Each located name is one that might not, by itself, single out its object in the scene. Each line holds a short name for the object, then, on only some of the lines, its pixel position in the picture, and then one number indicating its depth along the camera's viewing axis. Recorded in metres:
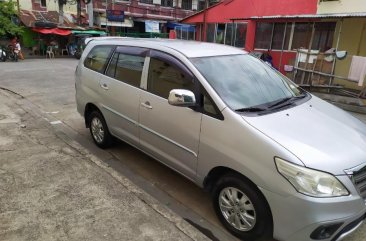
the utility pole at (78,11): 28.66
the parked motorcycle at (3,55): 19.83
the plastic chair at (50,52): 24.38
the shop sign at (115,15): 29.12
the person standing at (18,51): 20.45
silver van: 2.47
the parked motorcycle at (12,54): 20.36
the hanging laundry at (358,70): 9.11
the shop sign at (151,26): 34.69
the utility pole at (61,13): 26.31
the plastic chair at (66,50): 26.50
